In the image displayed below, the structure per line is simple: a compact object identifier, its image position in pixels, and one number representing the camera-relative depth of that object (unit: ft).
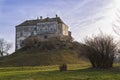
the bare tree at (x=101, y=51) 133.80
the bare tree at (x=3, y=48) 493.77
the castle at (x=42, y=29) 440.86
